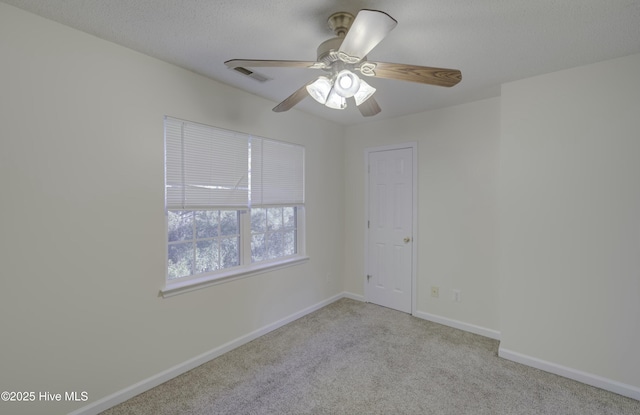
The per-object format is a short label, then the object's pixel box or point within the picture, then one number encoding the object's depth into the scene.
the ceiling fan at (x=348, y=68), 1.34
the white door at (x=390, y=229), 3.57
